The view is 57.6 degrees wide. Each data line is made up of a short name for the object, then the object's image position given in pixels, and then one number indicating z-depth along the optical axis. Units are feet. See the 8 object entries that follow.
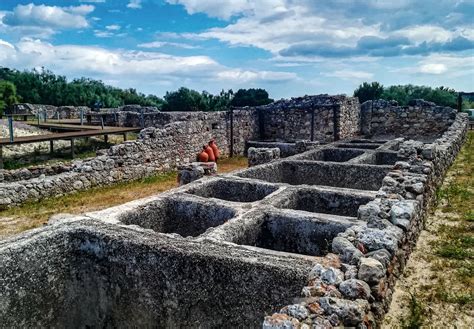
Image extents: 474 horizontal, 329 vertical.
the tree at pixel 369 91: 135.03
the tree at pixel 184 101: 144.62
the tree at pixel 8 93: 110.42
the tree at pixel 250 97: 144.60
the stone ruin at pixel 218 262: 13.24
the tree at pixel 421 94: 139.77
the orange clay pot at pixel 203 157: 47.73
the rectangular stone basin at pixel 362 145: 50.67
